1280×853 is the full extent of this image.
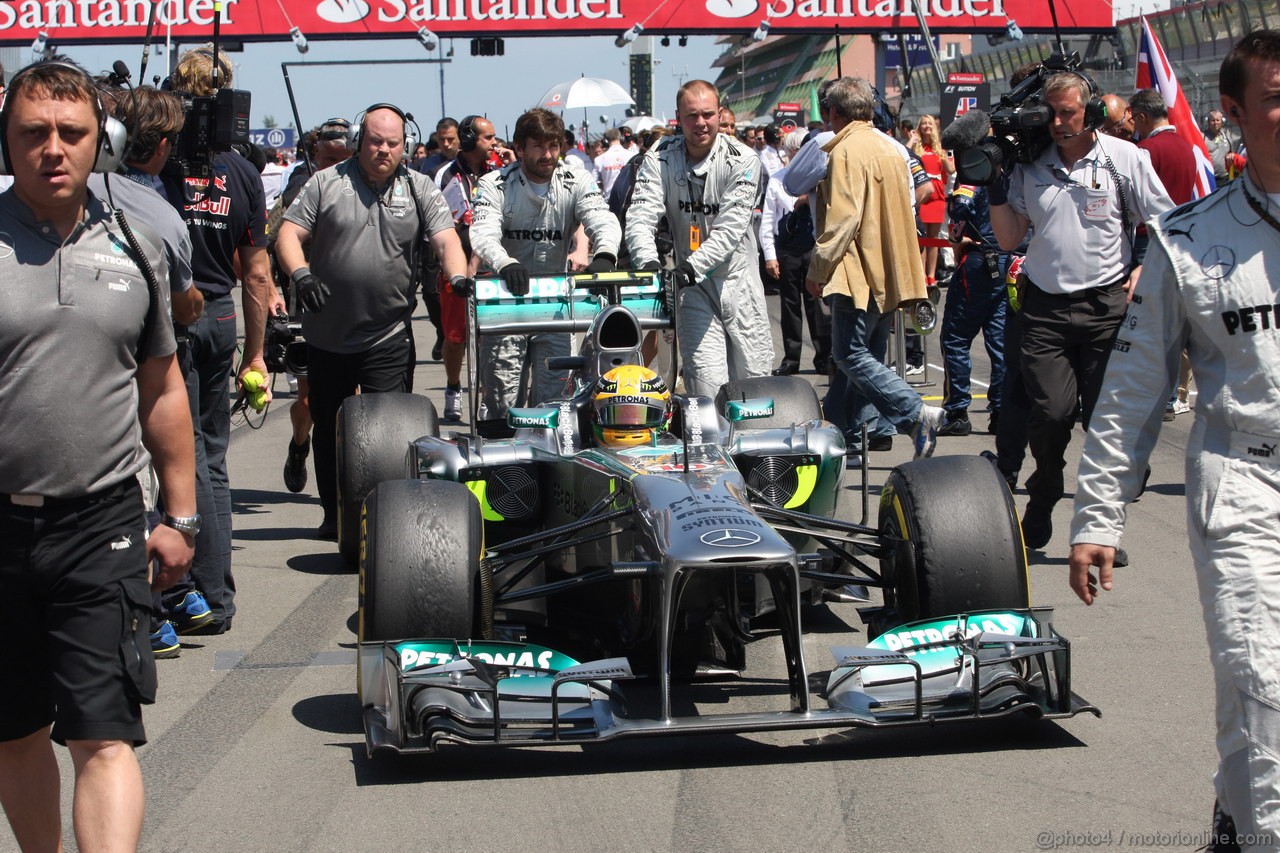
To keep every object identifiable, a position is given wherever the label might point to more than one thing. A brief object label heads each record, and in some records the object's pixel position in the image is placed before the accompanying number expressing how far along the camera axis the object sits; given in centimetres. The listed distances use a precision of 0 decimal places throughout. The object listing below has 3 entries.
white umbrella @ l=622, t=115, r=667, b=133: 2961
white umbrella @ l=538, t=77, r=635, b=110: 2895
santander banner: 3406
